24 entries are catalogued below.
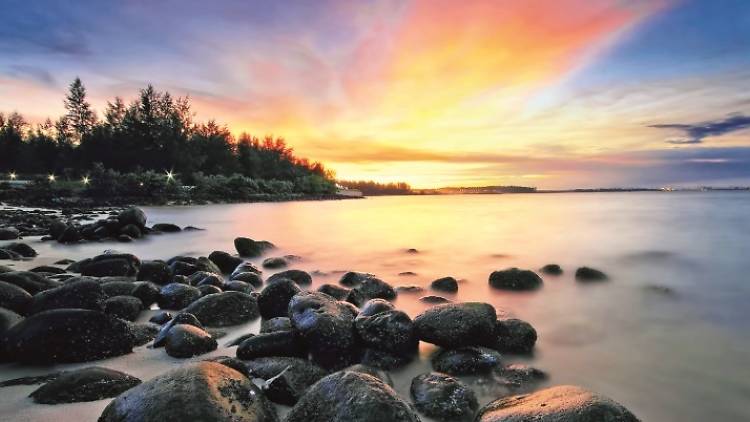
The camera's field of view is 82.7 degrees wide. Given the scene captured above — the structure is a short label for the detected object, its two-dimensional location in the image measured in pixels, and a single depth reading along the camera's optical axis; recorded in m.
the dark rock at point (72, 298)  3.71
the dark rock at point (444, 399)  2.51
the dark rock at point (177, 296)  4.68
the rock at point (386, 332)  3.24
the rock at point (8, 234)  10.19
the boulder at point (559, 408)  1.97
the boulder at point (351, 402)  1.87
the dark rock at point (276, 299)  4.32
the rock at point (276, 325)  3.72
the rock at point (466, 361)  3.11
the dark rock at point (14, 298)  3.75
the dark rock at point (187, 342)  3.19
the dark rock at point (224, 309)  4.11
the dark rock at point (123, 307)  4.20
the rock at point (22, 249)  7.96
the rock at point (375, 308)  3.50
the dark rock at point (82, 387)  2.32
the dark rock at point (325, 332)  3.10
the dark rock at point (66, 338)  2.89
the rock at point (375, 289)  5.21
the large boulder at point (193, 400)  1.84
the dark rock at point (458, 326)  3.32
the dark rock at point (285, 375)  2.49
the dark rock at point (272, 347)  3.11
